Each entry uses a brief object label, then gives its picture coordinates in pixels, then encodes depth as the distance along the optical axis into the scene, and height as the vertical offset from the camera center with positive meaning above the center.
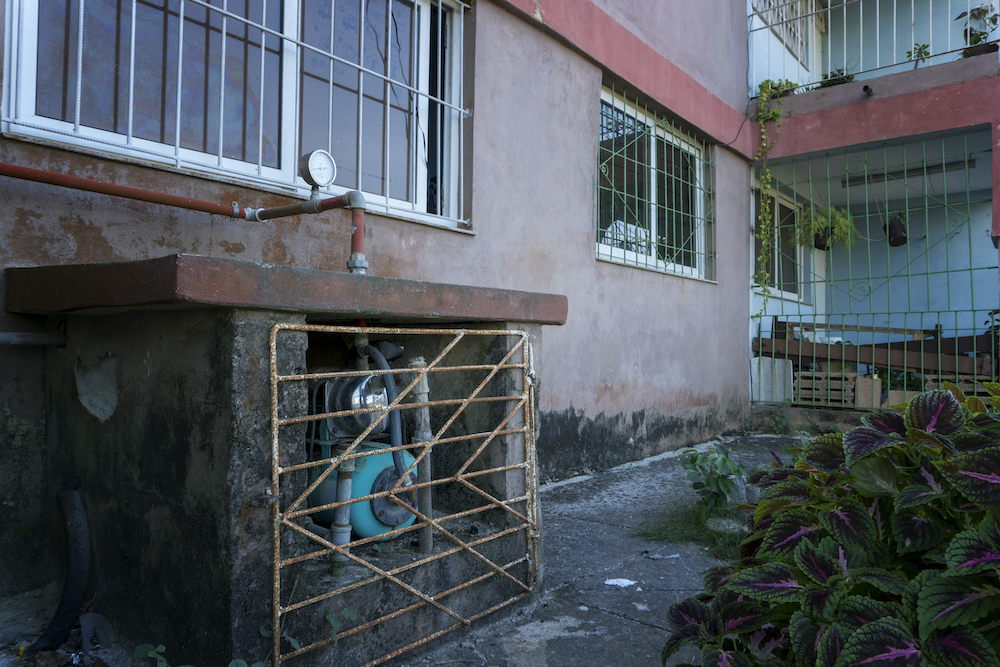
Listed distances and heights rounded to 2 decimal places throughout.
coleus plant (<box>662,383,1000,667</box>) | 0.90 -0.33
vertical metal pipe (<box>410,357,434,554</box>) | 2.26 -0.41
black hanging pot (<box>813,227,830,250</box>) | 7.81 +1.50
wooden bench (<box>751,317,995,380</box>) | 6.48 +0.06
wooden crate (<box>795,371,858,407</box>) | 6.57 -0.30
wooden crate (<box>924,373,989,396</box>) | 6.22 -0.21
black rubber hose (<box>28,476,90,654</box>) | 2.00 -0.69
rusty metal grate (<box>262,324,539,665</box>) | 1.83 -0.56
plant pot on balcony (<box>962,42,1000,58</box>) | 5.93 +2.92
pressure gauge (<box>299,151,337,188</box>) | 2.55 +0.76
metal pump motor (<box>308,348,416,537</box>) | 2.28 -0.38
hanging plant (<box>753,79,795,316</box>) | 6.99 +2.35
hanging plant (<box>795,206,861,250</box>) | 7.44 +1.54
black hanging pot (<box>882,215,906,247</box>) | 8.04 +1.61
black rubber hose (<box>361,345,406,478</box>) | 2.22 -0.22
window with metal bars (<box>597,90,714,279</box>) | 5.39 +1.51
